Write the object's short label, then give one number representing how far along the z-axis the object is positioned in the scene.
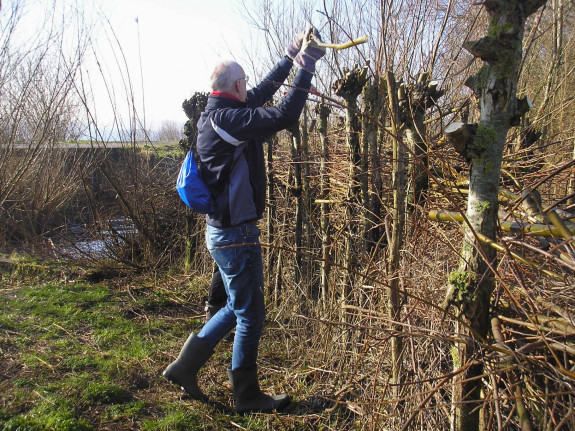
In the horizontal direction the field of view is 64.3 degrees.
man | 2.92
